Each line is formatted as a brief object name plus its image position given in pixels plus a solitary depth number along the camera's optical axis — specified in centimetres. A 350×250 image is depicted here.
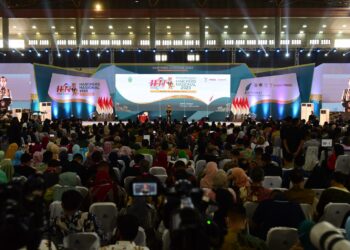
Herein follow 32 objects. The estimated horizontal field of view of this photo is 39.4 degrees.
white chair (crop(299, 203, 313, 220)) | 515
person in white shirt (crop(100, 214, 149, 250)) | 356
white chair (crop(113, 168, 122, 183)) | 735
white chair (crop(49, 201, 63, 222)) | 482
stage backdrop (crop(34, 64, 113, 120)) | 2433
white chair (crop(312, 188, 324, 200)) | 624
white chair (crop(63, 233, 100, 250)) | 385
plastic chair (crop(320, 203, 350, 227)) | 491
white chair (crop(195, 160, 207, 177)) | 799
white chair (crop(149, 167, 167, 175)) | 774
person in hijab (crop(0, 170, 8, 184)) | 604
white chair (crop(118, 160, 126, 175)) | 818
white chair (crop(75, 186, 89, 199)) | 592
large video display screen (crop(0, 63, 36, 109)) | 2622
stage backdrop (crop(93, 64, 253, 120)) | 2448
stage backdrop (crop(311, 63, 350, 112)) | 2568
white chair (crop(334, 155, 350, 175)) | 804
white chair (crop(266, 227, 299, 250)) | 398
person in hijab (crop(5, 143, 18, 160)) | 923
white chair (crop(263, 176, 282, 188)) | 687
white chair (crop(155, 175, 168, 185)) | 692
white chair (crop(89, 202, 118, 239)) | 504
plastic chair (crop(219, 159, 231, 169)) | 816
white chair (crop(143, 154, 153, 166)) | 881
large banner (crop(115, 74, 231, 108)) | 2448
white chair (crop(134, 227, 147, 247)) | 422
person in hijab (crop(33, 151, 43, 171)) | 843
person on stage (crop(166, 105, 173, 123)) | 2355
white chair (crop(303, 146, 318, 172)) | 907
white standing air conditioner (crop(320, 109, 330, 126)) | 2253
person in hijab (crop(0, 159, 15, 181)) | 719
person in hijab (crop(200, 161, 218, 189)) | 619
